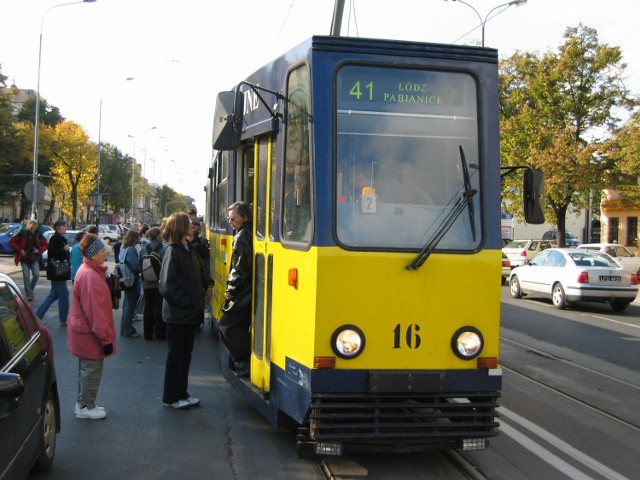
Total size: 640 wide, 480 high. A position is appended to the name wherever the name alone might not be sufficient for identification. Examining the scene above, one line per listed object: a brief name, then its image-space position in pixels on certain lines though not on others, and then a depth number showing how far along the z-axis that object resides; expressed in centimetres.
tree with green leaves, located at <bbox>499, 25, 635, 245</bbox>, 2850
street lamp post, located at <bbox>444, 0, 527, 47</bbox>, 2203
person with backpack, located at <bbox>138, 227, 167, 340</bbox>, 1028
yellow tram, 470
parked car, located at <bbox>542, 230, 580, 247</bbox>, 5475
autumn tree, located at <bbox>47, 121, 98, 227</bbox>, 6250
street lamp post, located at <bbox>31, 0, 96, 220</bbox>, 3016
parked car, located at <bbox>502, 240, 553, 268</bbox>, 2705
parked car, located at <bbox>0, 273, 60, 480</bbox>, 366
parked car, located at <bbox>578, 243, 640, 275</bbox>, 2703
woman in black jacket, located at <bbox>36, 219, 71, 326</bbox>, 1173
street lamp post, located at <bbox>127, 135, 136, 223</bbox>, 8617
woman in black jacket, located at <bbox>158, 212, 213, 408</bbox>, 639
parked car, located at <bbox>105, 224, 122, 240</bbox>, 6275
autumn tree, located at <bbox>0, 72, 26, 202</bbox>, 4462
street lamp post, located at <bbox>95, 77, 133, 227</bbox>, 4534
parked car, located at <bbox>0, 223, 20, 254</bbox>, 3192
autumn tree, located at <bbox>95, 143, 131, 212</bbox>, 8444
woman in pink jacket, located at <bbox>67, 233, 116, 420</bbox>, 604
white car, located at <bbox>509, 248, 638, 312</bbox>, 1672
